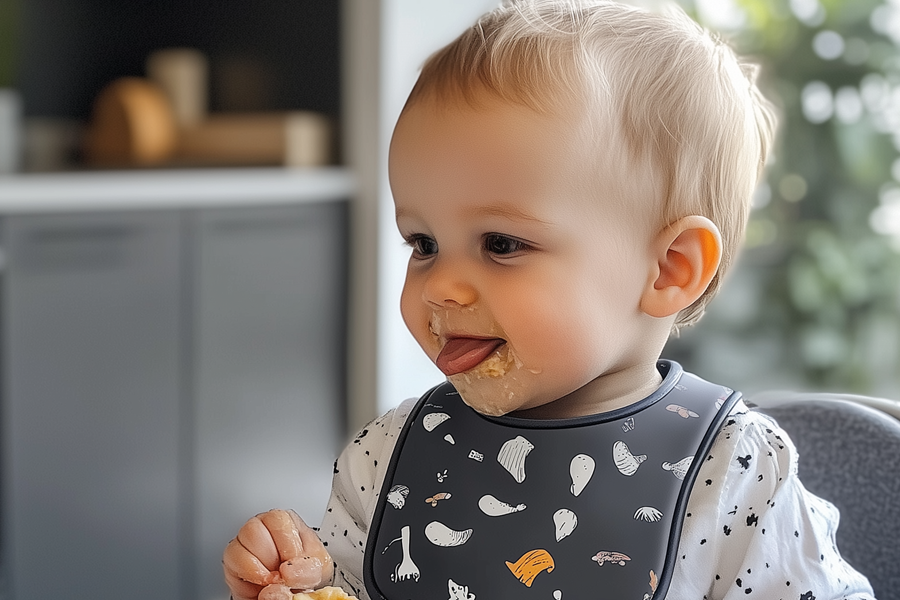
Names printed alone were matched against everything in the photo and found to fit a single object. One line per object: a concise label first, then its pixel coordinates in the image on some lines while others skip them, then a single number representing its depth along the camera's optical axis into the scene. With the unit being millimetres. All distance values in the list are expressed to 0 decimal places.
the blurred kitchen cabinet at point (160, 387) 2002
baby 729
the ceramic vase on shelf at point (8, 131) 2301
